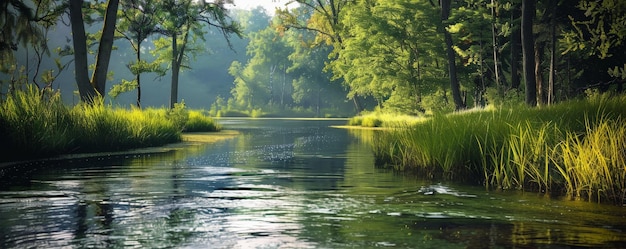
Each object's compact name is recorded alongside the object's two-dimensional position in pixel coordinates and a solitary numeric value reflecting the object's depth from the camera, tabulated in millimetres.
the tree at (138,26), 32438
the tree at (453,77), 36375
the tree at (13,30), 22656
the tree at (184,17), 36406
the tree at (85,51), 25750
